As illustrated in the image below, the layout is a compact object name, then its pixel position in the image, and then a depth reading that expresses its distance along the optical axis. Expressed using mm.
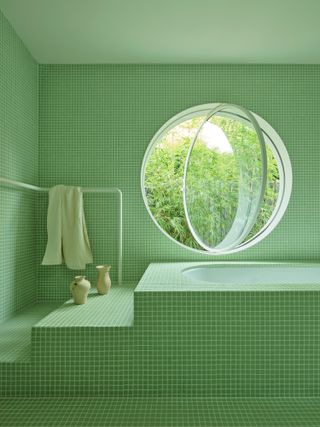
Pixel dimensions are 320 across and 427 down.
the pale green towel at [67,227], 3064
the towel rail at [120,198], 3145
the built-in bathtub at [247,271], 2965
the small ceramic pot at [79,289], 2422
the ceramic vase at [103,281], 2721
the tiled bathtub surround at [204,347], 1936
